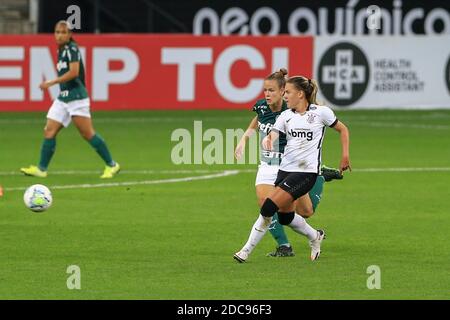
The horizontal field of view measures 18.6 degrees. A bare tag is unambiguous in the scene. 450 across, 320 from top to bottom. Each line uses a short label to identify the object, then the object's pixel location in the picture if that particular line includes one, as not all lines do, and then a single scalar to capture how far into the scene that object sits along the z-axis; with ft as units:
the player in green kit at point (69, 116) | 67.36
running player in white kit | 42.14
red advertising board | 102.32
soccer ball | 49.62
